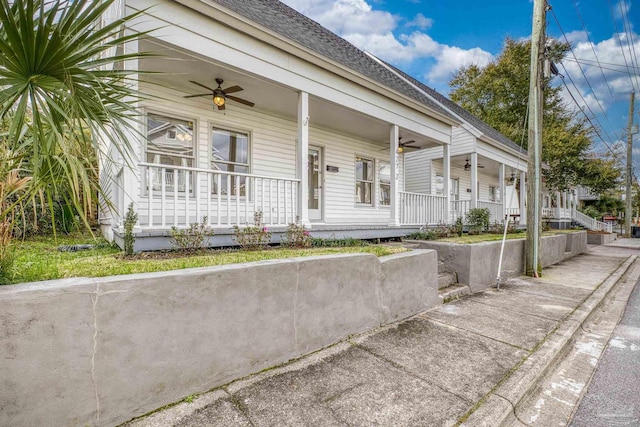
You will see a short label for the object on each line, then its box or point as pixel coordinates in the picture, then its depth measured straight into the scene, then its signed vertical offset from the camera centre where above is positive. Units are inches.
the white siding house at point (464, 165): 406.9 +79.8
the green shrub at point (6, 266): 68.9 -12.7
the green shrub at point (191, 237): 149.3 -12.0
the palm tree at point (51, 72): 68.2 +35.4
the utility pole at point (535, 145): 251.9 +57.4
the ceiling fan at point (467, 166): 468.4 +75.0
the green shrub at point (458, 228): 304.2 -14.5
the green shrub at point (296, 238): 191.6 -15.8
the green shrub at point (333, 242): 202.8 -20.2
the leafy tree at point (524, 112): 620.4 +276.6
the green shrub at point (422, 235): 265.5 -19.5
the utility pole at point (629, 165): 766.5 +125.8
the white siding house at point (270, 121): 169.2 +85.5
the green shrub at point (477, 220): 330.0 -6.9
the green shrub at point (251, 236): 167.8 -13.1
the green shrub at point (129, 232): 139.3 -8.9
